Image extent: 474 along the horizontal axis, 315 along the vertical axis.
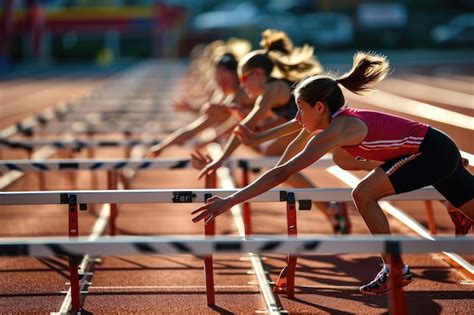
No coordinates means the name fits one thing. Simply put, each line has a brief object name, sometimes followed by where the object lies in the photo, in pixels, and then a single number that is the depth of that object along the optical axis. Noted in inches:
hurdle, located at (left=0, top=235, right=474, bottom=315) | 377.2
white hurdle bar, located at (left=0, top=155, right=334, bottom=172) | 657.3
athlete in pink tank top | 444.5
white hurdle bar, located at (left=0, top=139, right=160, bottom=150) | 852.0
